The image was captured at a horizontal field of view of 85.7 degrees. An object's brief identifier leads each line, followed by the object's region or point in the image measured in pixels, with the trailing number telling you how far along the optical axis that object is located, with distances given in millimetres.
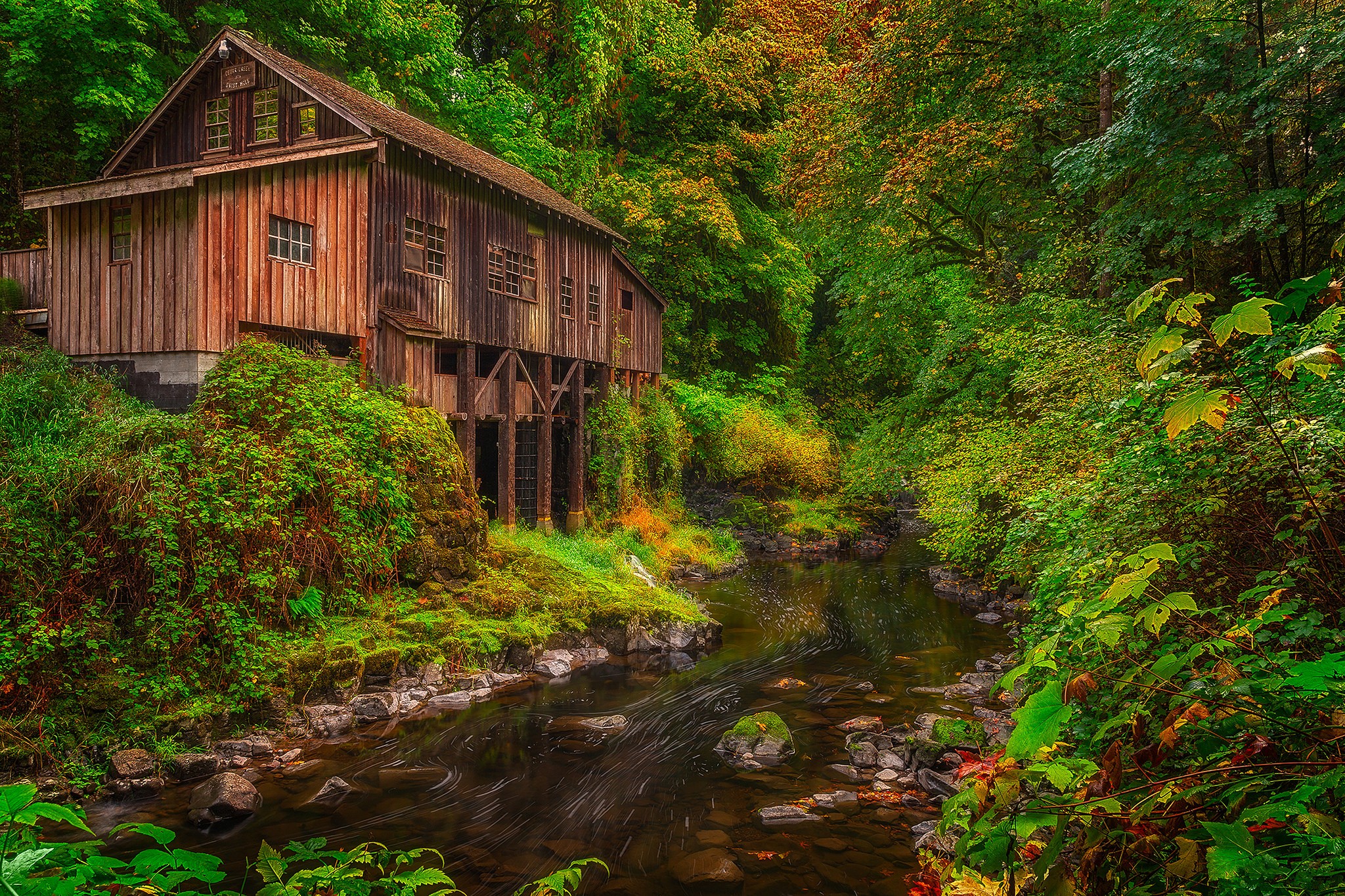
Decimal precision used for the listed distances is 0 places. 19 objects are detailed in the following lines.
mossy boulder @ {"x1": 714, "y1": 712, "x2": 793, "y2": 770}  8570
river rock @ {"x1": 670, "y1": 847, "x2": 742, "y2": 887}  6195
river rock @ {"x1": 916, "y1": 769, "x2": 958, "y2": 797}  7223
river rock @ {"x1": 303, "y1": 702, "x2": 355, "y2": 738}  8898
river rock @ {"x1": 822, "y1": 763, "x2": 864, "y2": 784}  7906
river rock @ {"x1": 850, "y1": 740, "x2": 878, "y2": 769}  8211
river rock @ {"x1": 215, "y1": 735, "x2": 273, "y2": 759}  8117
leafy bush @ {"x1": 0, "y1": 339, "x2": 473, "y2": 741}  7891
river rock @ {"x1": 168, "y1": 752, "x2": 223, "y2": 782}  7602
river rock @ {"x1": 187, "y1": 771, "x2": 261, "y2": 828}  6781
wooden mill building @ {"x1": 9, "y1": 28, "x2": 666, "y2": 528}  11758
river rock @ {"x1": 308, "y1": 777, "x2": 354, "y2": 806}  7348
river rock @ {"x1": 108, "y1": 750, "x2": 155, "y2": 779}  7344
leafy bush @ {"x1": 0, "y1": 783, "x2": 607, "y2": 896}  1966
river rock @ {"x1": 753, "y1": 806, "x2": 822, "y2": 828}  7051
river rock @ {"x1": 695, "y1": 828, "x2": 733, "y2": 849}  6734
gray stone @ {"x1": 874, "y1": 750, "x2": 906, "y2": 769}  8070
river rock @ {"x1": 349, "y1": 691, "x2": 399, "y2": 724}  9406
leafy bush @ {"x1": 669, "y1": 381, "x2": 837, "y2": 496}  25328
